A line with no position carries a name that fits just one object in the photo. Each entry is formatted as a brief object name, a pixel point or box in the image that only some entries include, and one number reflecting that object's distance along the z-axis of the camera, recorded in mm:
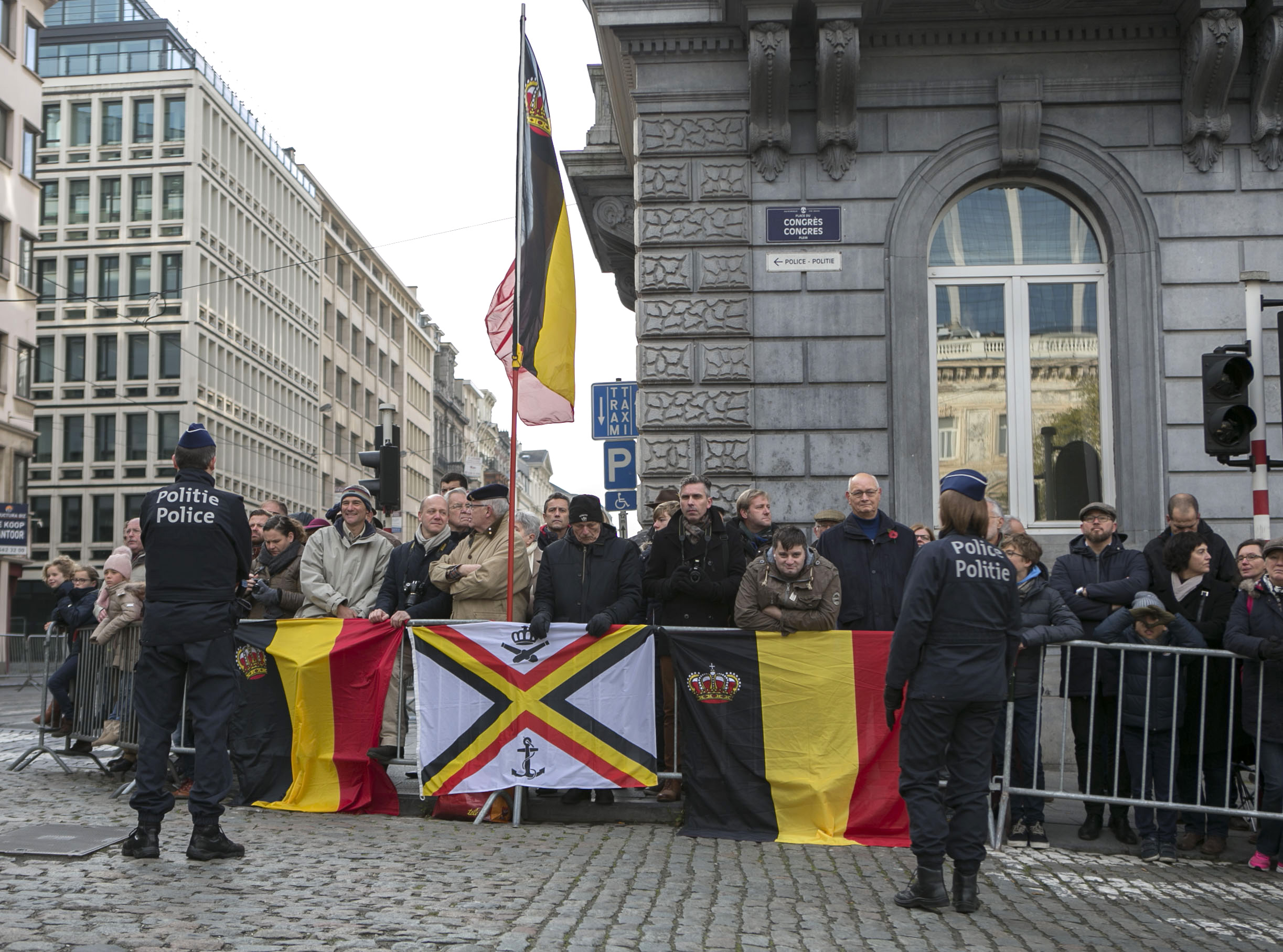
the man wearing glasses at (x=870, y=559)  9195
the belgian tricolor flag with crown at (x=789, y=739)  8492
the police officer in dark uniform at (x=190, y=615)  7500
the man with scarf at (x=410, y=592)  9391
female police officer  6785
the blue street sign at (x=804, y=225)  13289
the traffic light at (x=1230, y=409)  9852
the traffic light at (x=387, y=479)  15406
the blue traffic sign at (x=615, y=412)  17281
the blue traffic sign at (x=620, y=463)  17109
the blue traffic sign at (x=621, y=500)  17578
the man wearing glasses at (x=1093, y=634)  8727
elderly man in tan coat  9500
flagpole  9141
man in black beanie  9398
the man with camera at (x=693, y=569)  9320
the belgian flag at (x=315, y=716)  9273
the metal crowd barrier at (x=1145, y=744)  8312
